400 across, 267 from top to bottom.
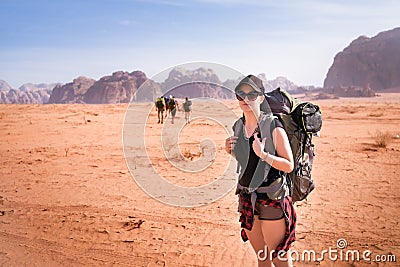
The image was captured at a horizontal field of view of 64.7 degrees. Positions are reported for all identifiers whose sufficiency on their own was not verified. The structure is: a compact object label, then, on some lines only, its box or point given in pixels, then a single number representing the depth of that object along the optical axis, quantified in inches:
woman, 89.7
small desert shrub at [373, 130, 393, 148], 430.6
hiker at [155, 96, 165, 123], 724.7
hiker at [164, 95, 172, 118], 828.5
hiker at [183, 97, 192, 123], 669.9
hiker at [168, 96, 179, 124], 706.4
